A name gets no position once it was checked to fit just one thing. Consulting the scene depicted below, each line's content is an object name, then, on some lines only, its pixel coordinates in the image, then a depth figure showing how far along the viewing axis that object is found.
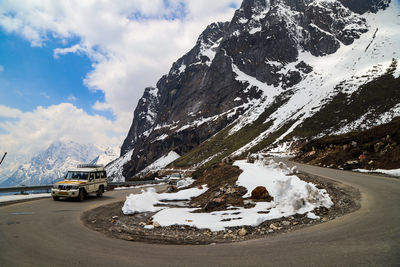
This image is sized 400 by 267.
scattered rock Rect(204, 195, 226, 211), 10.73
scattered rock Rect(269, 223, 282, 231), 7.19
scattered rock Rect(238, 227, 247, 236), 6.99
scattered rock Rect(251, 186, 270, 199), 10.73
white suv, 14.63
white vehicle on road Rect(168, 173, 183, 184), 32.38
